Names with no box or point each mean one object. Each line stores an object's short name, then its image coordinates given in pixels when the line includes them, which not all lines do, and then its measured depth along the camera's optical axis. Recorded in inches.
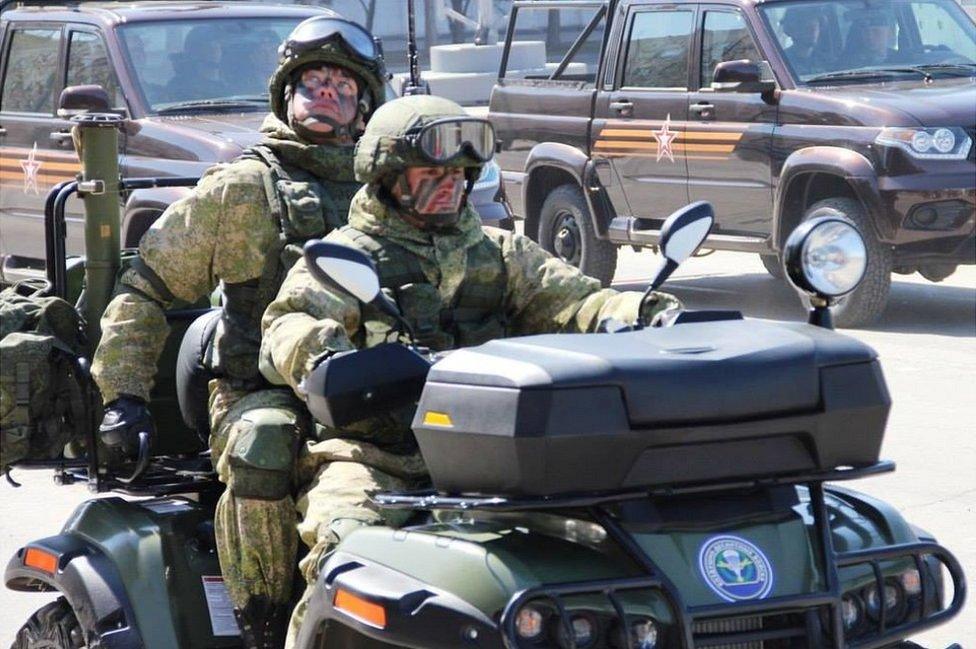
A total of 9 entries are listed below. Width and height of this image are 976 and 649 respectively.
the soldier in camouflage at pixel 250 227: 363.9
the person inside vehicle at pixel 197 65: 872.9
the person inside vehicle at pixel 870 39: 965.8
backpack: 368.2
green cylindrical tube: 400.5
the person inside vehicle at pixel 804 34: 965.8
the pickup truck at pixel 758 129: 890.7
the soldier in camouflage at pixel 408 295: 305.1
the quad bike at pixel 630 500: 255.8
